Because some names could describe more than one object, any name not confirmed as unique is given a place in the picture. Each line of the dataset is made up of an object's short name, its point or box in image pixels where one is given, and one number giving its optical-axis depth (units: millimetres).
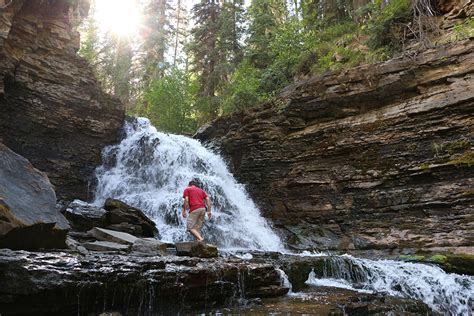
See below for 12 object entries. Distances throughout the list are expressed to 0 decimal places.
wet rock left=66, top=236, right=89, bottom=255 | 6699
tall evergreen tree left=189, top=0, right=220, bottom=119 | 24594
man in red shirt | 9500
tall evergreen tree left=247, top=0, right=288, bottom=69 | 22266
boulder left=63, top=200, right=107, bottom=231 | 10695
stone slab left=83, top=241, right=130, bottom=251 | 7564
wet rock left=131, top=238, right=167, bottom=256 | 7759
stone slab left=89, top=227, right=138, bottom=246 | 8391
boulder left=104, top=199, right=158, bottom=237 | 11000
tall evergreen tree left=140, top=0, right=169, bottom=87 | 30188
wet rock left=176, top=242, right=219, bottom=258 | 7652
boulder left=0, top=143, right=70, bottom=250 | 5707
